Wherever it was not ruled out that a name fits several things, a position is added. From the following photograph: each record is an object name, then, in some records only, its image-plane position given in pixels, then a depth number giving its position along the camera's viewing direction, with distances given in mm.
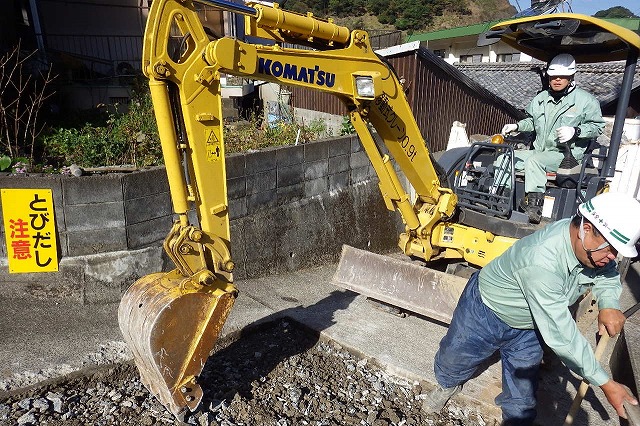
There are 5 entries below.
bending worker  2232
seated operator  4191
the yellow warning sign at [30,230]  3982
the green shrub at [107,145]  5020
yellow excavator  2699
